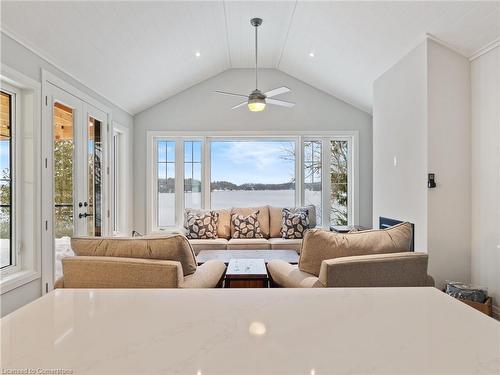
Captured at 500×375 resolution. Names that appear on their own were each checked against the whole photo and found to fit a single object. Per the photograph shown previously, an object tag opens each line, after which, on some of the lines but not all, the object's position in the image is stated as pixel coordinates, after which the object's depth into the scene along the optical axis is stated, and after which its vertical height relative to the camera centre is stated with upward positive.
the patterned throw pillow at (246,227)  5.45 -0.64
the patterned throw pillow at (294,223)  5.35 -0.57
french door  3.46 +0.16
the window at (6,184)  2.96 +0.00
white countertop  0.61 -0.31
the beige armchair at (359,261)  2.13 -0.47
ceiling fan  3.85 +0.92
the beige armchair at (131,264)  2.10 -0.48
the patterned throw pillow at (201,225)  5.37 -0.60
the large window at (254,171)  6.26 +0.26
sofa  5.07 -0.78
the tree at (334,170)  6.22 +0.27
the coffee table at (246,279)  2.72 -0.71
